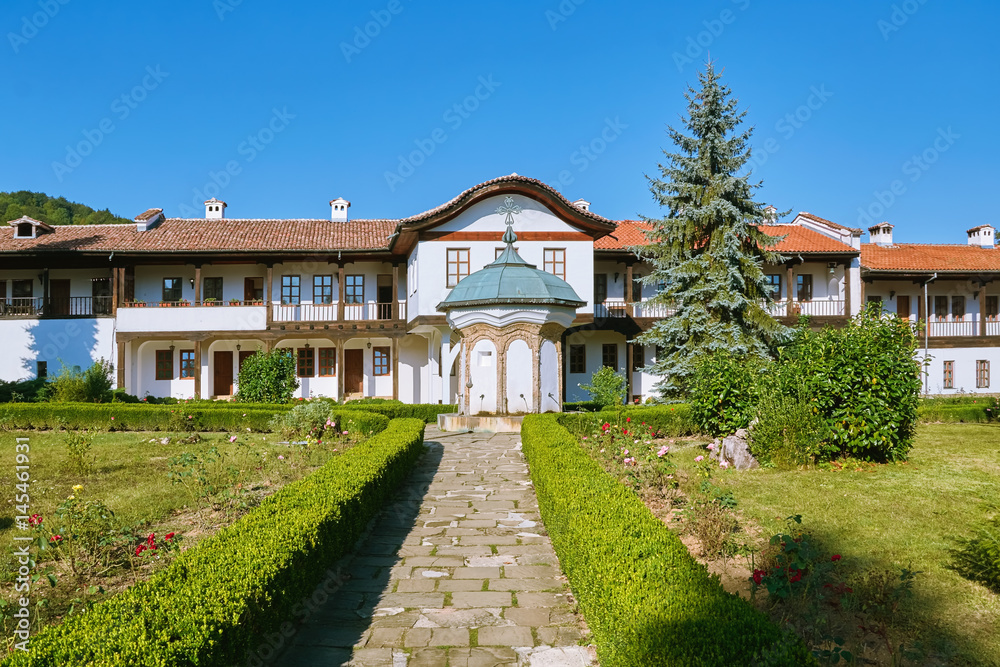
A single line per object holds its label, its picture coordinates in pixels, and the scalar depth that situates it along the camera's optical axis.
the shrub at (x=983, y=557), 4.81
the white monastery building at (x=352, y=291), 21.20
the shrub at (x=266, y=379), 18.30
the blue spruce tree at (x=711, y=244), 19.16
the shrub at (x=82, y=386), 17.23
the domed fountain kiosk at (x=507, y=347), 14.45
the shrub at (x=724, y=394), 10.80
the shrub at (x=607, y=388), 19.14
